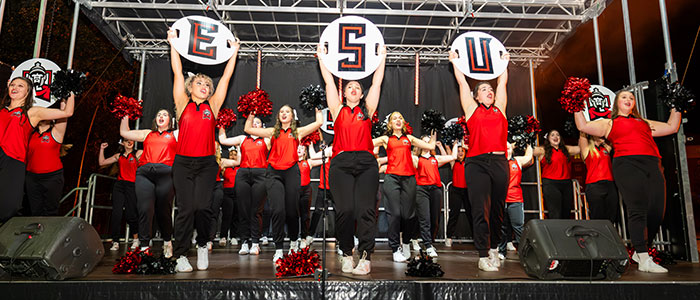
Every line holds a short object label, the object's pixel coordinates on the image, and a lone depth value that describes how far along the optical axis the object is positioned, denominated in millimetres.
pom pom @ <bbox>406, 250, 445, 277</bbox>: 3684
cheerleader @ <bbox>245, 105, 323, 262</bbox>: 5094
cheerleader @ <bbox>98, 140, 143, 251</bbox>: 7277
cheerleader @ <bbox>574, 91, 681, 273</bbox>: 4355
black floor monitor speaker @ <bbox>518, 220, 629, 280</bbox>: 3387
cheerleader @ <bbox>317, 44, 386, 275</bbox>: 3795
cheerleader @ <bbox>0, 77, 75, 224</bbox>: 3977
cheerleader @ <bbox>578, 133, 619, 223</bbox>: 5641
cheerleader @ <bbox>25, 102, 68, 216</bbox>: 5230
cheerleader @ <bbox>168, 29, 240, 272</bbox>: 3971
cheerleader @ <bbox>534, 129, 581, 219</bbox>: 6660
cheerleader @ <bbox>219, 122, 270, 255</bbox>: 6156
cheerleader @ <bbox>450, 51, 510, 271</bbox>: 4047
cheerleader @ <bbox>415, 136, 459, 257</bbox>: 6062
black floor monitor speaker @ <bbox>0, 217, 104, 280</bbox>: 3307
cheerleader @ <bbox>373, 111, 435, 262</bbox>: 5562
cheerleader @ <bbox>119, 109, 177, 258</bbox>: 5117
